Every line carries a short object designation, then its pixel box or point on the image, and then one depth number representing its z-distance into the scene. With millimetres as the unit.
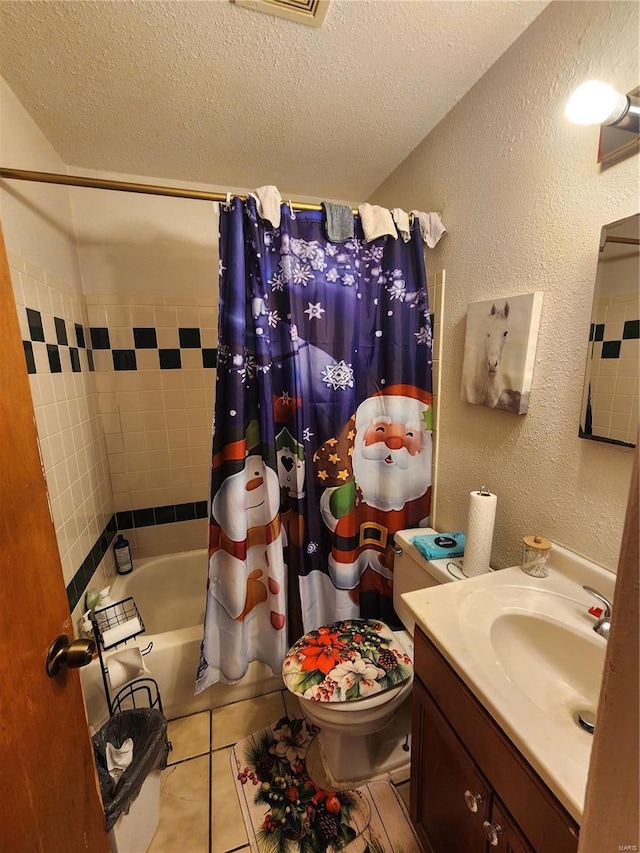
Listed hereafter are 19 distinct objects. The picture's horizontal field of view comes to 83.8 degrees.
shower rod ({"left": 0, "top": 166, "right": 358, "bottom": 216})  1107
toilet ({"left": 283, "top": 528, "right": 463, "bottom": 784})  1121
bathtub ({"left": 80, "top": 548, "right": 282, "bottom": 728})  1451
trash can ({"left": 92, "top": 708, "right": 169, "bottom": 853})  967
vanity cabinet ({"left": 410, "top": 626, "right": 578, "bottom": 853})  593
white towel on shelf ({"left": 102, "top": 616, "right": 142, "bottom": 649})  1290
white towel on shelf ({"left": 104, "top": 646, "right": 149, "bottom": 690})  1232
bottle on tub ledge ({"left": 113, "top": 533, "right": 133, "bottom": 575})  1889
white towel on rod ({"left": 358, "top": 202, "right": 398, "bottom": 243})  1354
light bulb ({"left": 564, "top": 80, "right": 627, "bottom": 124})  738
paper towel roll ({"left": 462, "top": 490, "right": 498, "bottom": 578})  1139
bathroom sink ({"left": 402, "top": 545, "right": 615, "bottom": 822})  619
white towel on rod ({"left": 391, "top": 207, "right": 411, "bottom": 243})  1387
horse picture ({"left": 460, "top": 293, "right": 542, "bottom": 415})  1080
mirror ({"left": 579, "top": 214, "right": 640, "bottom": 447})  813
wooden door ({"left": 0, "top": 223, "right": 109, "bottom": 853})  528
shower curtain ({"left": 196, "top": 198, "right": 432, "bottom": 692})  1302
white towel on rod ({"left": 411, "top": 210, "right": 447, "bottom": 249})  1405
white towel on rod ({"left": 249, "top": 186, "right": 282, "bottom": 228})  1241
